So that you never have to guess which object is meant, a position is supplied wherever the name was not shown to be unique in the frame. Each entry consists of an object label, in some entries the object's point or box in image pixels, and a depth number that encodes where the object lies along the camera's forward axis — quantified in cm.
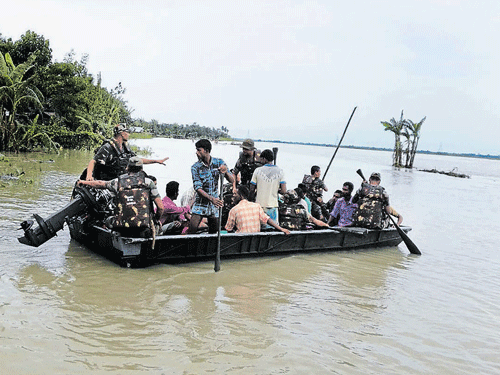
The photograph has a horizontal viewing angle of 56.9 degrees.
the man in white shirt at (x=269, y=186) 750
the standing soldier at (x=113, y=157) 689
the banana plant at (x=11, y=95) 1917
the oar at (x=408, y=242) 923
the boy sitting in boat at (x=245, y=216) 716
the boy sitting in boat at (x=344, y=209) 910
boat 612
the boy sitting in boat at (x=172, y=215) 702
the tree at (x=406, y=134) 4450
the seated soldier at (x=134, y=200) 591
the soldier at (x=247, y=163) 819
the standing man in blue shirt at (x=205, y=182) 665
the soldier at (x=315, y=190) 974
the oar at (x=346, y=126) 1216
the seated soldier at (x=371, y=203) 866
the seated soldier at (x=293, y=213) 788
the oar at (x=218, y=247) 653
